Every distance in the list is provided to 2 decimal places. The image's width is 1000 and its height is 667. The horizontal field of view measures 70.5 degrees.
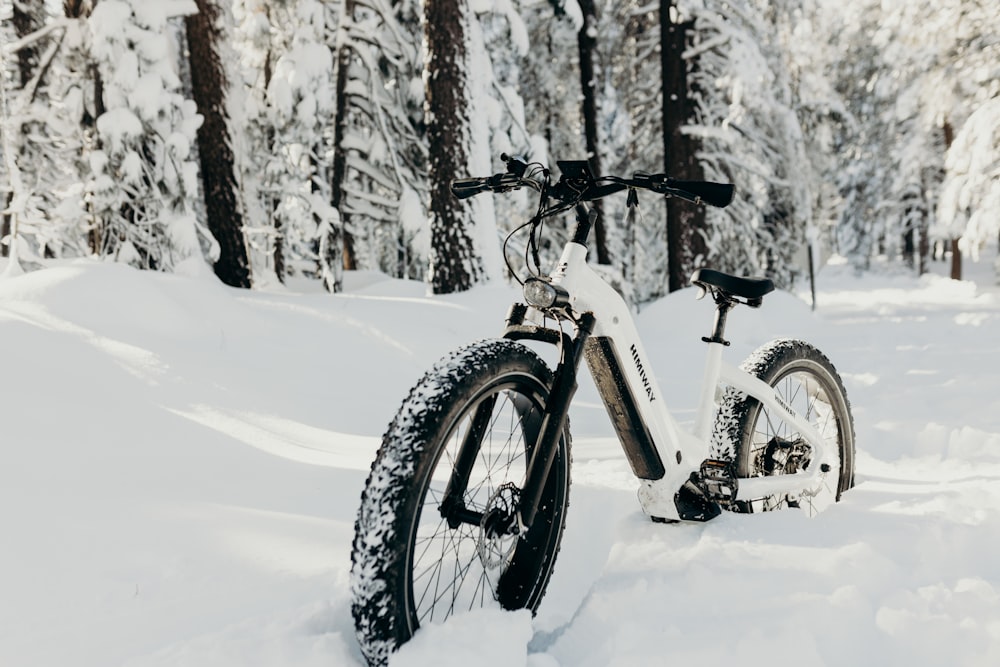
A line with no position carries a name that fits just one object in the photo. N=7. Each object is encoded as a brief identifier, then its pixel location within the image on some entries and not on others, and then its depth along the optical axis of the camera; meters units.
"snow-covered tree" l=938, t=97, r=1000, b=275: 12.65
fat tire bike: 1.92
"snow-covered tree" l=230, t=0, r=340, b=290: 11.77
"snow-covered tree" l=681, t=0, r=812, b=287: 10.90
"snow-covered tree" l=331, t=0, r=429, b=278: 11.59
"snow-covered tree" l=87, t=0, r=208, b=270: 8.59
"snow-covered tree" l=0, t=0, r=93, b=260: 8.90
